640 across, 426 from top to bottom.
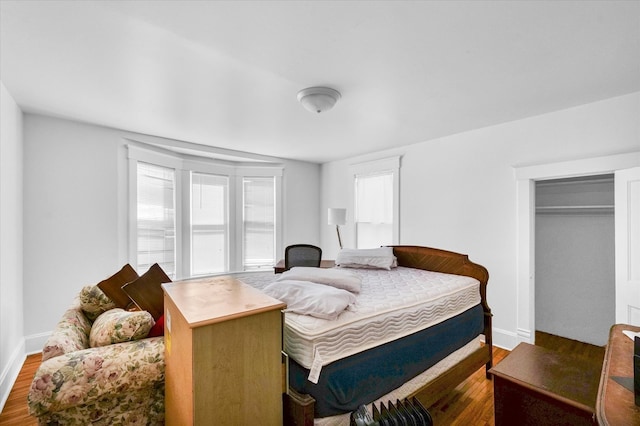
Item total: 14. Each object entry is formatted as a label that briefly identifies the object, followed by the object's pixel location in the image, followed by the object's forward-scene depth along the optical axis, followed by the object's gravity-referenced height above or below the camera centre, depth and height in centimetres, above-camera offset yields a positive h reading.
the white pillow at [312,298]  164 -53
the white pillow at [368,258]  331 -54
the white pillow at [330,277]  219 -51
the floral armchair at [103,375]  135 -81
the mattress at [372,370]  148 -92
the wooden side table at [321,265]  397 -74
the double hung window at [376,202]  448 +17
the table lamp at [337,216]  456 -6
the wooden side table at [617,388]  89 -65
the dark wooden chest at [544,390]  149 -99
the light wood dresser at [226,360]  108 -59
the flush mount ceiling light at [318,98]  245 +99
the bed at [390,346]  149 -84
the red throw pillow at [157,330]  178 -73
